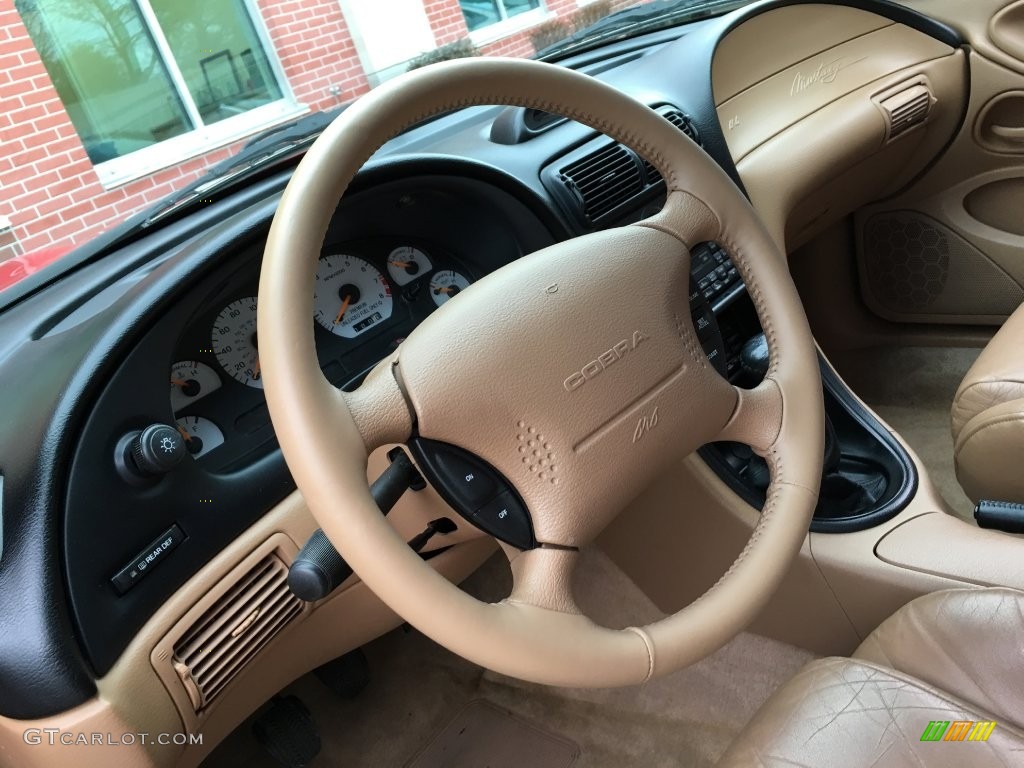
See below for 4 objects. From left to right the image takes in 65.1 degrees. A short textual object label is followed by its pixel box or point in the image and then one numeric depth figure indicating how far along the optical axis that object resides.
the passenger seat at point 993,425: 1.11
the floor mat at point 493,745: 1.47
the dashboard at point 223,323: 0.82
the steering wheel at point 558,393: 0.66
